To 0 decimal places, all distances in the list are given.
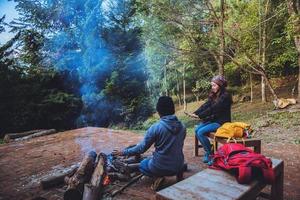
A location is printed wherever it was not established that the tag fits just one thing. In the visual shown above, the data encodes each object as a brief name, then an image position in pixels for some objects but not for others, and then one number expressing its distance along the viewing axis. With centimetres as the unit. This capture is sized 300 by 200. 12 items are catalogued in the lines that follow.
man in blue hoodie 378
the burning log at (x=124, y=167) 450
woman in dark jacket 516
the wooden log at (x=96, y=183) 365
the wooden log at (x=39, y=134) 960
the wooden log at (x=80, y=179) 369
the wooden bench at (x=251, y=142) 451
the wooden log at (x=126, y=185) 402
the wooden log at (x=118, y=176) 442
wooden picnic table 256
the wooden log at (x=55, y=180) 443
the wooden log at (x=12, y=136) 1002
